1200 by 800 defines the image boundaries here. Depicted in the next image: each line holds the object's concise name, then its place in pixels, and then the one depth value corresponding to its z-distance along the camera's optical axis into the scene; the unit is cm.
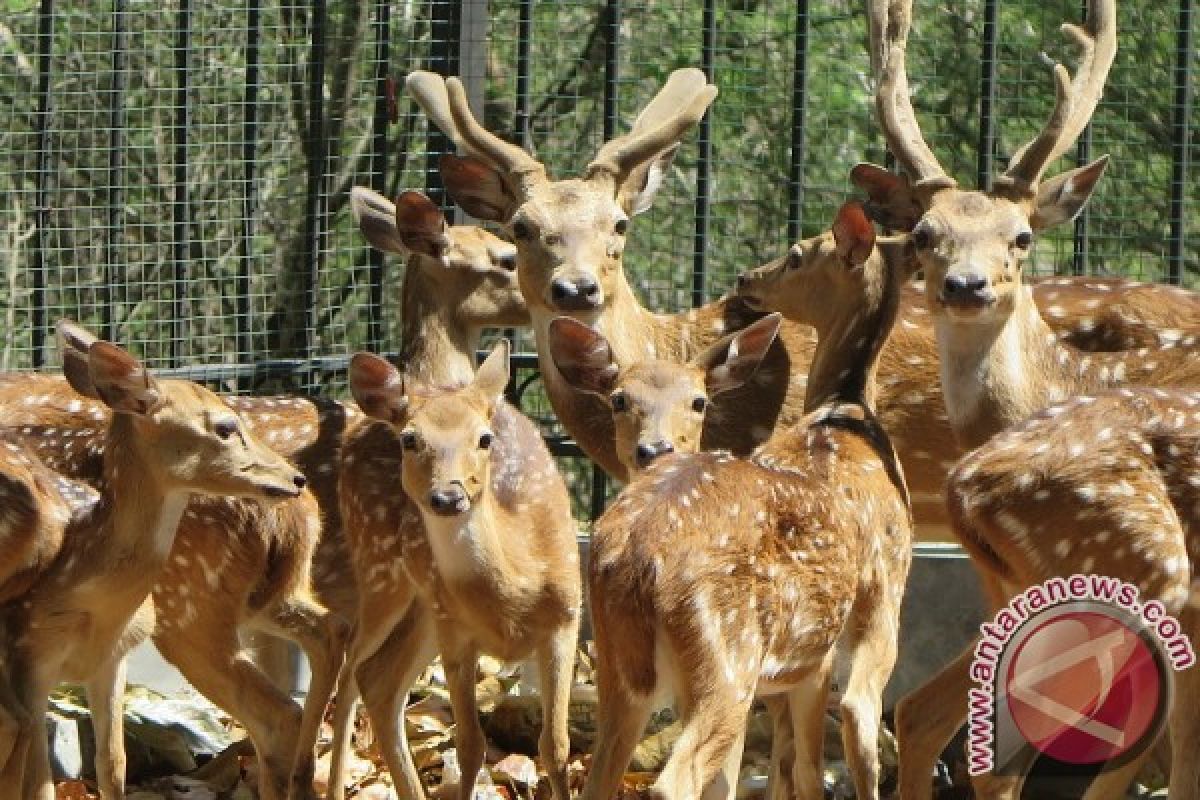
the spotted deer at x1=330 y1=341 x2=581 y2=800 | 1791
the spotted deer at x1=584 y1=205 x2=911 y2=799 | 1587
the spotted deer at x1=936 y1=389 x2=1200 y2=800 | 1653
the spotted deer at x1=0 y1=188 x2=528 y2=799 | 1886
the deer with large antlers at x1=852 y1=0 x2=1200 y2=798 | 1898
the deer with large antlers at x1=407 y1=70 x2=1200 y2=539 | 2023
